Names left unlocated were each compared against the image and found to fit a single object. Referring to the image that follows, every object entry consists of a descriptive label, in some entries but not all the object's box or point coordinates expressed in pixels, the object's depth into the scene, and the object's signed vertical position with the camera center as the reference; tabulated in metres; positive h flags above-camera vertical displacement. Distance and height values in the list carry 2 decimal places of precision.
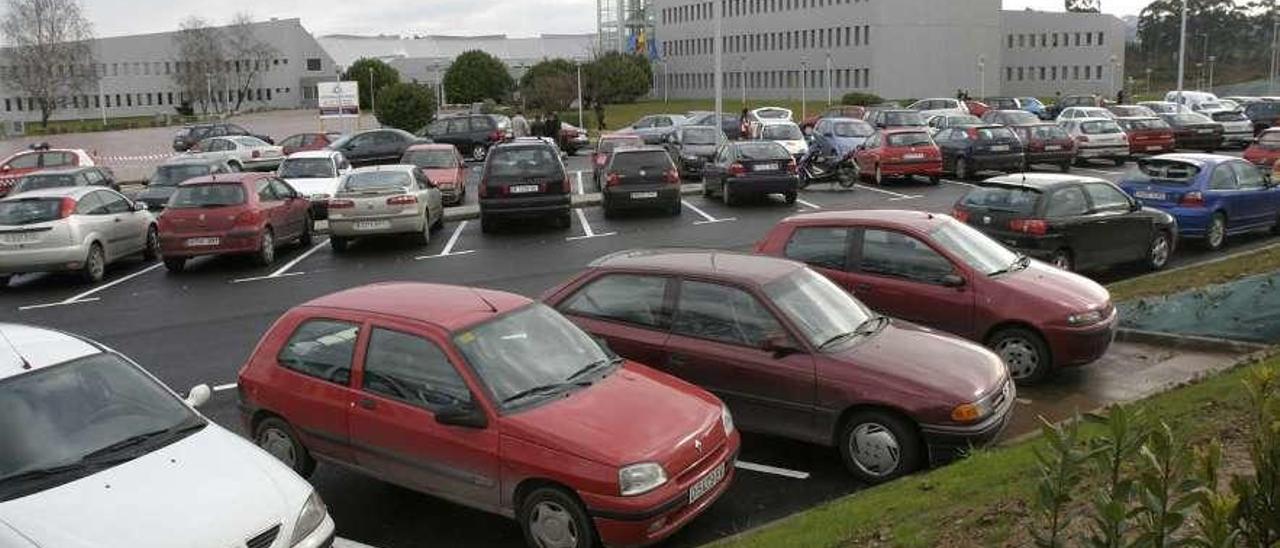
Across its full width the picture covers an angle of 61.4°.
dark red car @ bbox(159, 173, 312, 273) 17.23 -1.77
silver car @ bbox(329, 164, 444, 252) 18.75 -1.73
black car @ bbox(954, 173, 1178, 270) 13.67 -1.64
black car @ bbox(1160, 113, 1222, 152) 34.44 -1.40
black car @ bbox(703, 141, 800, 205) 23.17 -1.59
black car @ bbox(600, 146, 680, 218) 21.91 -1.64
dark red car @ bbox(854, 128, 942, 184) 26.41 -1.50
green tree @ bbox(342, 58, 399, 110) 83.77 +2.47
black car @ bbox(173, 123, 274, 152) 49.05 -1.06
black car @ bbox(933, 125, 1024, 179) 27.23 -1.45
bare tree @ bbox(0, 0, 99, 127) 85.81 +5.00
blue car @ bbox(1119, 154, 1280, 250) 16.48 -1.62
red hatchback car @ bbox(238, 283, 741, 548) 6.15 -1.90
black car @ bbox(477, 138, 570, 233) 20.27 -1.54
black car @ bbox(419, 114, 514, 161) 40.44 -1.06
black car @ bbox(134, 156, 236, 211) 24.73 -1.42
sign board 51.91 +0.44
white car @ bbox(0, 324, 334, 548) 4.98 -1.80
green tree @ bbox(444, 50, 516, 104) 81.19 +1.93
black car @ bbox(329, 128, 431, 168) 35.31 -1.28
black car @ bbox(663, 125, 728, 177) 30.72 -1.37
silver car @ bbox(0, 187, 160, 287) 16.31 -1.83
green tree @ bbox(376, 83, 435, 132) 52.28 -0.08
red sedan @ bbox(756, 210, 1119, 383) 9.48 -1.73
